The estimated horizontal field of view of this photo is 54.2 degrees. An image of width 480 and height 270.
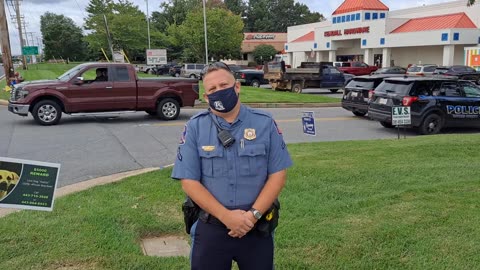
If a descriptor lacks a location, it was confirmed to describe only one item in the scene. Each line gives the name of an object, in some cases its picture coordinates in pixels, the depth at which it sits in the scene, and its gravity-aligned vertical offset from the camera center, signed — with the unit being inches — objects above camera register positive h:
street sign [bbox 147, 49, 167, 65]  1790.1 +5.5
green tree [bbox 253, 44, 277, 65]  2763.3 +13.1
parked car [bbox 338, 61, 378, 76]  1467.8 -51.8
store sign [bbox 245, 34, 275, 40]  2952.8 +112.6
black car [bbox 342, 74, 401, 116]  588.4 -51.8
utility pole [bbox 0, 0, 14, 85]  837.8 +32.3
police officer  99.9 -25.1
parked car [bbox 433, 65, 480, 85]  1152.8 -56.3
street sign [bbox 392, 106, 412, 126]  386.3 -52.9
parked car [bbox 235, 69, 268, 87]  1245.1 -58.0
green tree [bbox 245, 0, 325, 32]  4188.0 +346.9
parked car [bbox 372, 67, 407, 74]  1266.2 -54.2
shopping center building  1438.2 +55.1
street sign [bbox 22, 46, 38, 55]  1995.6 +48.7
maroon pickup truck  502.0 -38.8
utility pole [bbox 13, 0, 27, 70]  2106.3 +192.0
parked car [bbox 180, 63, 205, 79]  1631.4 -46.1
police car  488.1 -54.1
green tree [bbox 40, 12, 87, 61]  3681.1 +145.9
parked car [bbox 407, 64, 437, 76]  1223.9 -50.9
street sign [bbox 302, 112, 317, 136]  367.9 -54.6
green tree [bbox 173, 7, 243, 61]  2006.6 +106.2
